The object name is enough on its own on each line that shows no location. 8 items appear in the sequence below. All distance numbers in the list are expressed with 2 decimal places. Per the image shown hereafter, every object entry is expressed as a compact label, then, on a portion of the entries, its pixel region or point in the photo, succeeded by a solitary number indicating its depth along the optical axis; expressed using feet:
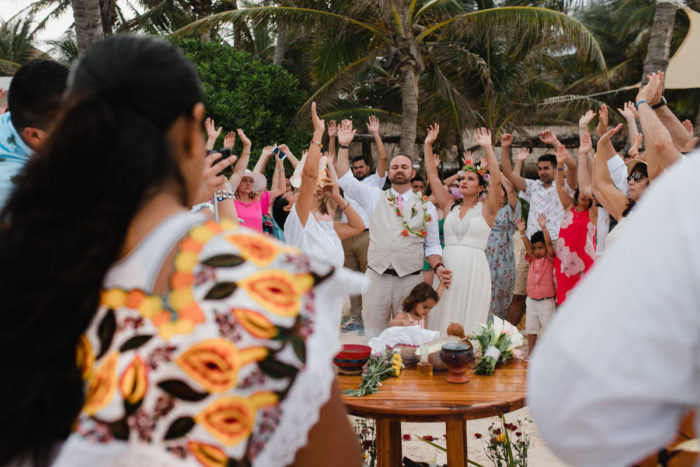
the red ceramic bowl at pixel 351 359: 9.57
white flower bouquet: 9.88
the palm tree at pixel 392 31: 35.70
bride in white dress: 17.80
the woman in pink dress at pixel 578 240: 17.90
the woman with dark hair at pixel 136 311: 3.28
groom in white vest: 17.89
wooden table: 8.10
